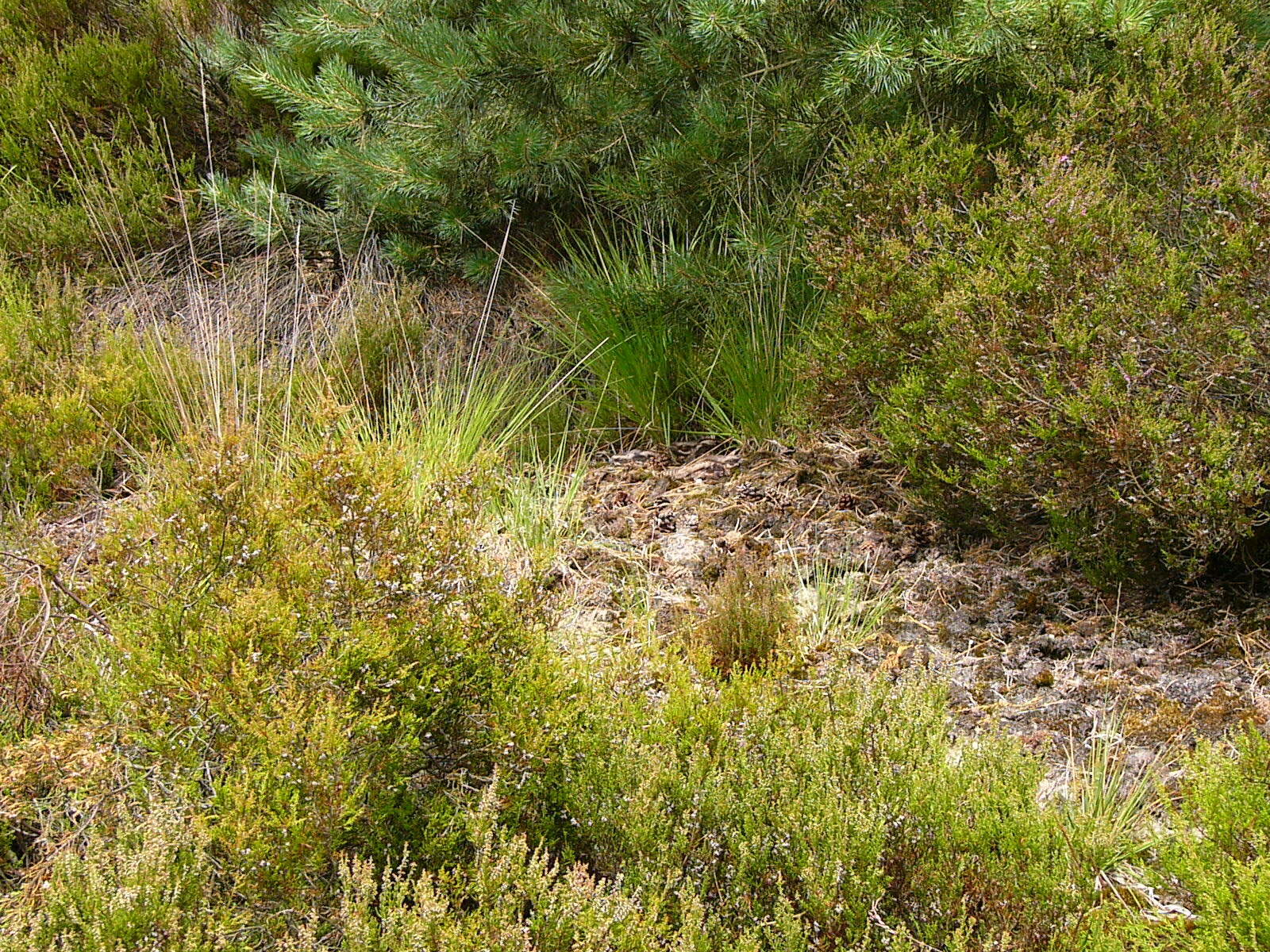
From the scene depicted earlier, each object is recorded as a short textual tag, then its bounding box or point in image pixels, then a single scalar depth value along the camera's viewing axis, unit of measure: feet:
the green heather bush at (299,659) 14.80
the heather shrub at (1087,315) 17.56
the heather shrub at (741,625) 17.87
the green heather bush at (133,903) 13.30
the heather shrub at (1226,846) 13.46
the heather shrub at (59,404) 18.80
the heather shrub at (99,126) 21.11
